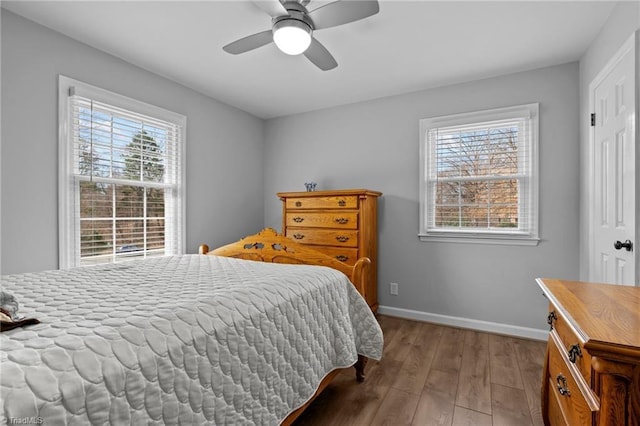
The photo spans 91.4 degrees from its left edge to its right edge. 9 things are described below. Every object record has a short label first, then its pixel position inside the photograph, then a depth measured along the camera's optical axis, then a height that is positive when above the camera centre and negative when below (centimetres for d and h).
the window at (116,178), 240 +31
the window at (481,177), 294 +37
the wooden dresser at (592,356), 76 -41
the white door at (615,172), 184 +28
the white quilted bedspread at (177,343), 74 -40
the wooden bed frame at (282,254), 222 -36
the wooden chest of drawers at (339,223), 320 -11
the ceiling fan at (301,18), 167 +111
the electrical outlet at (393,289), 351 -86
